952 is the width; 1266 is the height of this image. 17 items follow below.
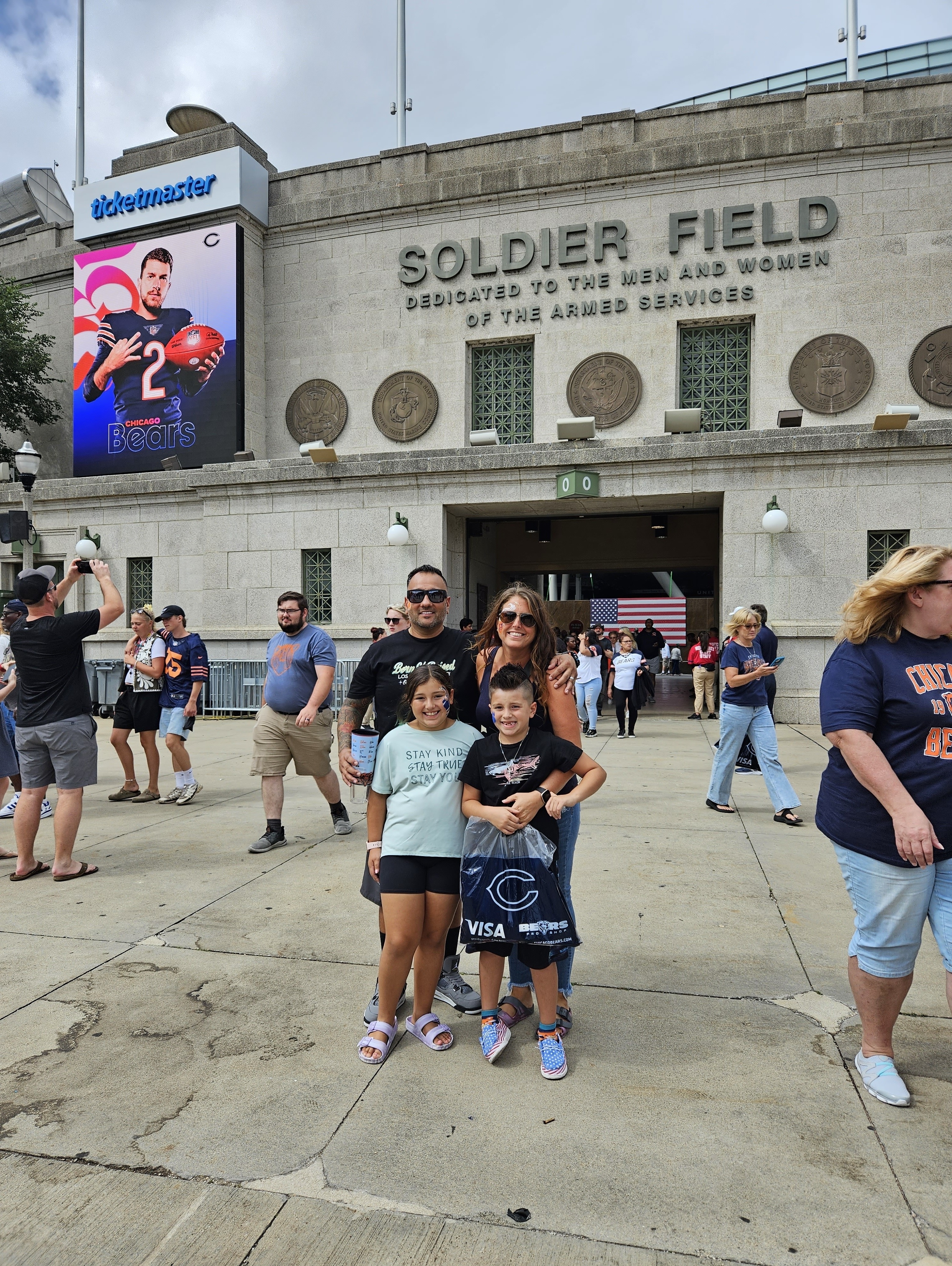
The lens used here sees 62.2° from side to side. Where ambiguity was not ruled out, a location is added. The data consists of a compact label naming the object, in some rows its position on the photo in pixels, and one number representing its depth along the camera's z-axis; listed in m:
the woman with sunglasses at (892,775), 2.68
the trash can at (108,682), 16.03
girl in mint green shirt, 3.07
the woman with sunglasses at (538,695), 3.26
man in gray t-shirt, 6.16
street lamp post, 13.56
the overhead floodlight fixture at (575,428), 14.45
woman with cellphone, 6.85
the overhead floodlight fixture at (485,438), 15.35
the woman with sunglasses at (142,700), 7.80
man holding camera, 5.33
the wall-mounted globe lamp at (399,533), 15.10
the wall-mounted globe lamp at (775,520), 13.38
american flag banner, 32.03
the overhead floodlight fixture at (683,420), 14.34
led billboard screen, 18.25
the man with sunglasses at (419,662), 3.59
